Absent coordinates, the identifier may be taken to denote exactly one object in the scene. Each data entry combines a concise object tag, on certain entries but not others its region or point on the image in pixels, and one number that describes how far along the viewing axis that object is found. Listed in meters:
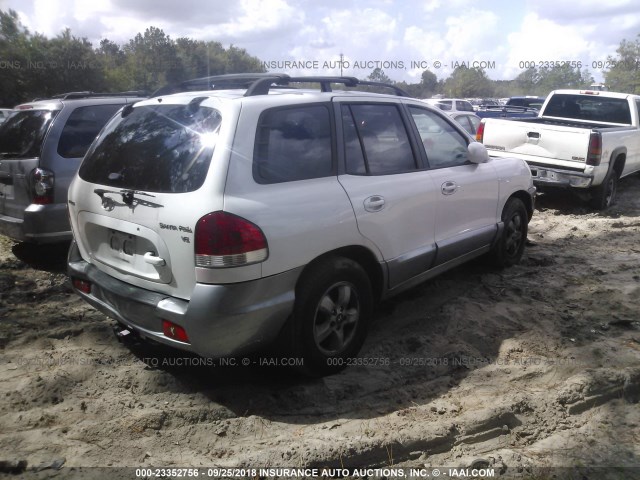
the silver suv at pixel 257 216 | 2.76
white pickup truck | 7.98
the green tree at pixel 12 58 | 30.91
